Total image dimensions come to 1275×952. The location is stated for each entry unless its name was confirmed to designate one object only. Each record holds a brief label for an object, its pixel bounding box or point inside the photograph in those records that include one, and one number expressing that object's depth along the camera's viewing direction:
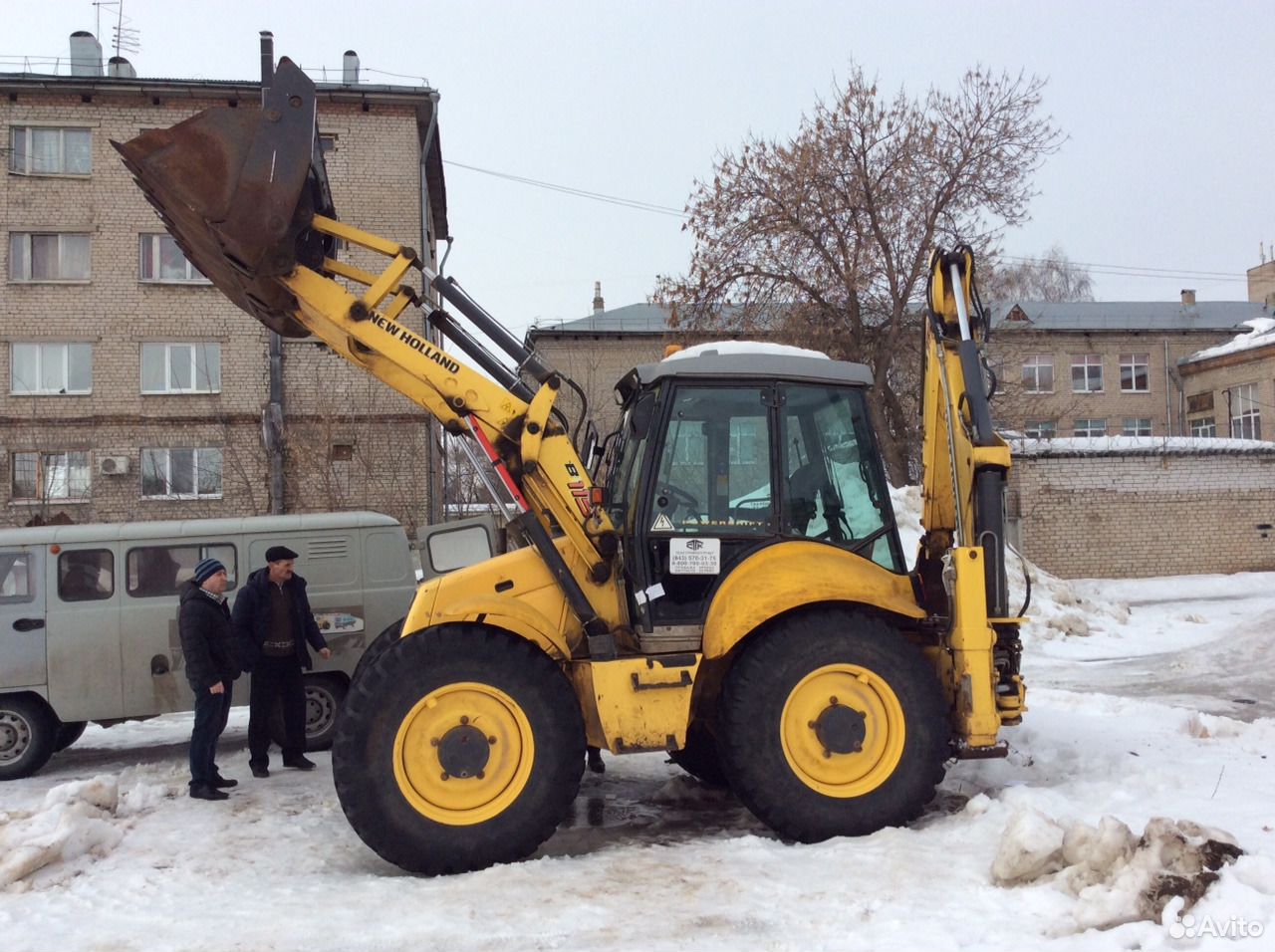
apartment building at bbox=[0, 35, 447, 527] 24.28
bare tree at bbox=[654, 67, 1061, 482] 21.27
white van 8.59
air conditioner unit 23.77
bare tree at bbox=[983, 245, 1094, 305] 59.50
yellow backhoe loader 5.23
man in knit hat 6.95
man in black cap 7.79
